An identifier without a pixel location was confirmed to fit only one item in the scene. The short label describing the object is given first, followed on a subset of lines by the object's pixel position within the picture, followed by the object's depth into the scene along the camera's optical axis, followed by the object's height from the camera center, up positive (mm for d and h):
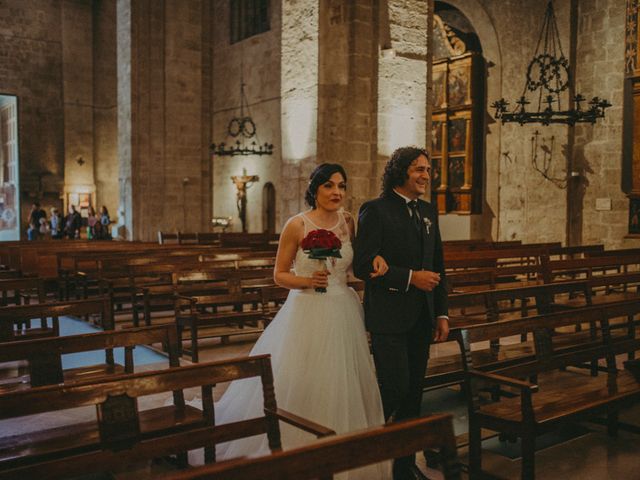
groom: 2947 -308
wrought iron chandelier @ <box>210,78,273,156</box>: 19702 +2792
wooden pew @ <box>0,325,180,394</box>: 2977 -617
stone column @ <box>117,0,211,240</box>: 15523 +2517
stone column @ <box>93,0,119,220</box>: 24609 +4499
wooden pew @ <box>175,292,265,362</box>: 5434 -929
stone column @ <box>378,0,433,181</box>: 9516 +2043
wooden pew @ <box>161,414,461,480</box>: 1539 -621
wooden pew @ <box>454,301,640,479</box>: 2994 -972
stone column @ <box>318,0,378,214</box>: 9164 +1870
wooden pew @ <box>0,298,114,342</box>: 3920 -587
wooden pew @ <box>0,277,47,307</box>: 5449 -581
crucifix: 20016 +854
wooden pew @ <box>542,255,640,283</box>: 7121 -563
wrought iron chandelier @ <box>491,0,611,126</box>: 12760 +3207
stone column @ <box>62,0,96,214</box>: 24031 +4496
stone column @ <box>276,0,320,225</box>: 9193 +1765
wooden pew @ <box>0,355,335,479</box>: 2305 -880
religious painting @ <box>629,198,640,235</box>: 12391 -6
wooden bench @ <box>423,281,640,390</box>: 3899 -900
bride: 3264 -685
